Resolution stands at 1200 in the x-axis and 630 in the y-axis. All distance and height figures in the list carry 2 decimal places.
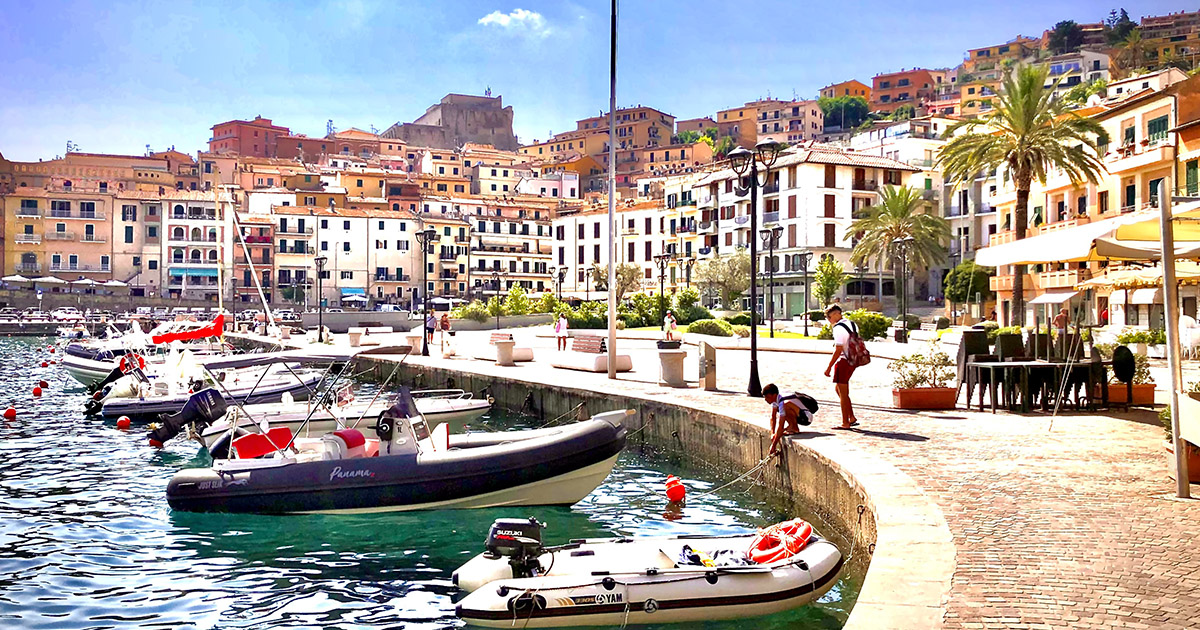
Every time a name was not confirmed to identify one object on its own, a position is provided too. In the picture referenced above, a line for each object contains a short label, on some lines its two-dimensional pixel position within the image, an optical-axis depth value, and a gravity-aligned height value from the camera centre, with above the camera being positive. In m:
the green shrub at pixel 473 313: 67.44 +0.92
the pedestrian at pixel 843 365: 15.84 -0.60
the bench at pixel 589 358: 30.11 -0.91
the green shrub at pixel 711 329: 50.28 -0.12
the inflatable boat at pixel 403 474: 14.19 -2.00
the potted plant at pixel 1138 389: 18.12 -1.11
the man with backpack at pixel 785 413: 14.74 -1.22
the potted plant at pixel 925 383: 18.23 -1.01
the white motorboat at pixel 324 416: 18.79 -1.79
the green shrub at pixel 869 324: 45.88 +0.09
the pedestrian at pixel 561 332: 41.69 -0.20
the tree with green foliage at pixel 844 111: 165.62 +33.89
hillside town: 72.81 +11.28
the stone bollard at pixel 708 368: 23.28 -0.92
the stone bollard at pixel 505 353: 35.44 -0.87
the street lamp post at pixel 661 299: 61.16 +1.61
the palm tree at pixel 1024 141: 44.97 +8.05
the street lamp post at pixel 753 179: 20.78 +3.09
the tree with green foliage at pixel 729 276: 80.69 +3.86
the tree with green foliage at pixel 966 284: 72.81 +2.91
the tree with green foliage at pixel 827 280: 73.81 +3.28
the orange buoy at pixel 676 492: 15.34 -2.41
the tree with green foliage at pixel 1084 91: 90.80 +21.13
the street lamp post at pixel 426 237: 53.53 +4.68
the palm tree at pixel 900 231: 72.25 +6.68
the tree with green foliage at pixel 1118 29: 161.25 +46.57
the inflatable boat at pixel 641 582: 8.69 -2.15
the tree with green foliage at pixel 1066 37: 164.75 +45.30
